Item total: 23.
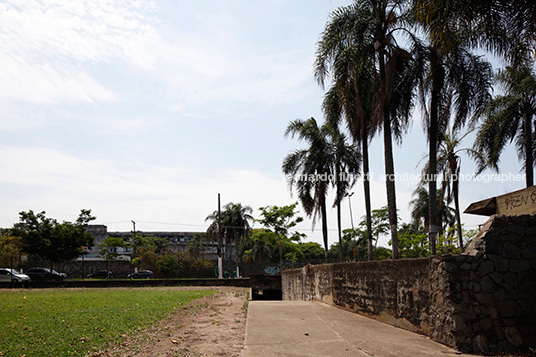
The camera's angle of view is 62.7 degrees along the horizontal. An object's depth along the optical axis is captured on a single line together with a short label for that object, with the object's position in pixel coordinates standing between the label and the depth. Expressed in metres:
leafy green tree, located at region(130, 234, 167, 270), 57.23
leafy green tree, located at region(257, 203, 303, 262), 41.59
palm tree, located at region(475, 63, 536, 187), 20.20
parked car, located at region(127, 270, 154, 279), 50.59
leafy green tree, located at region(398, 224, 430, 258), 34.59
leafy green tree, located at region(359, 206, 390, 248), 39.63
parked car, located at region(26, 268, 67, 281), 42.94
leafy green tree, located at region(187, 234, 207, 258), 84.56
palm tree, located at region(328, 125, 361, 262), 28.52
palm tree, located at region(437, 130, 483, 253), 27.86
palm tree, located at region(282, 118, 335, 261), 29.27
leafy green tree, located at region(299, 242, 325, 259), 102.80
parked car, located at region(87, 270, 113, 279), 50.67
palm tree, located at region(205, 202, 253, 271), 65.56
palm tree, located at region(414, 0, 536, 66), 8.80
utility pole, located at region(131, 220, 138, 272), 63.14
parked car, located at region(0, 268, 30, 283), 37.15
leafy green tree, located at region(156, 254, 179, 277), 55.78
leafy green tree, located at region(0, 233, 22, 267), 44.72
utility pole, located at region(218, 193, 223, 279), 45.89
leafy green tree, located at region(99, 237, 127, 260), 57.09
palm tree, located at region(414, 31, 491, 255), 16.38
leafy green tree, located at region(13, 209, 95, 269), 42.47
